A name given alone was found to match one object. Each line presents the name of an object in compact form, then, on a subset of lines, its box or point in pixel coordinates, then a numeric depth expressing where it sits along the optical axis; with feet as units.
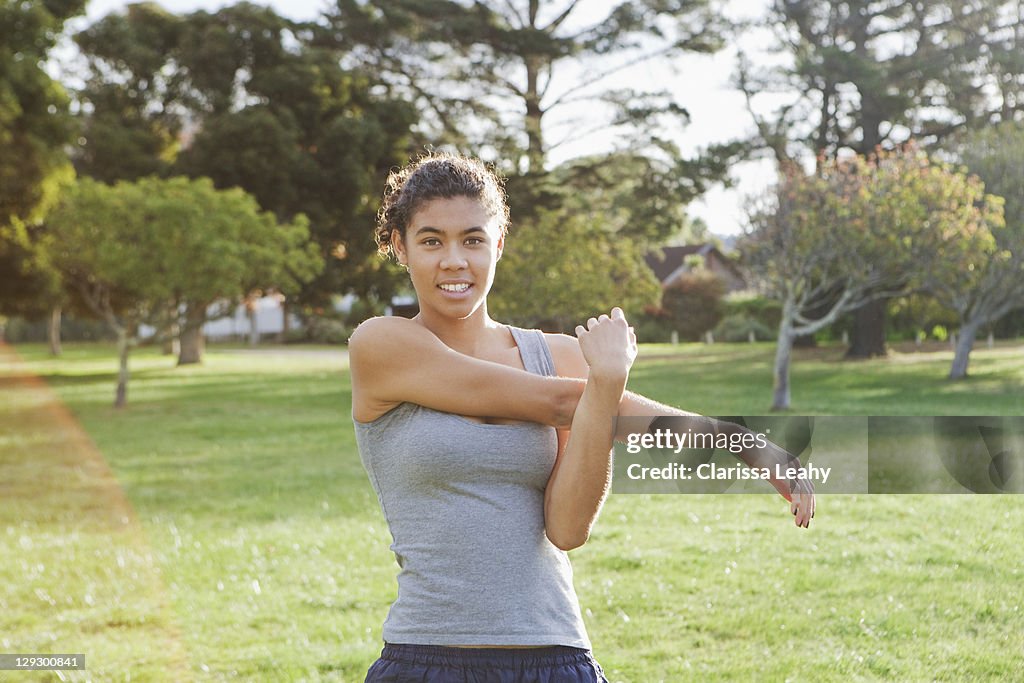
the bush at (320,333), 138.21
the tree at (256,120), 82.64
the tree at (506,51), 82.94
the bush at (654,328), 113.29
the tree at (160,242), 60.08
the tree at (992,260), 59.57
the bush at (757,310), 112.47
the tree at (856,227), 51.80
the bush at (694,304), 114.73
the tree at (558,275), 65.82
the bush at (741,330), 112.16
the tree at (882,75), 74.90
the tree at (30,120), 57.26
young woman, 5.61
